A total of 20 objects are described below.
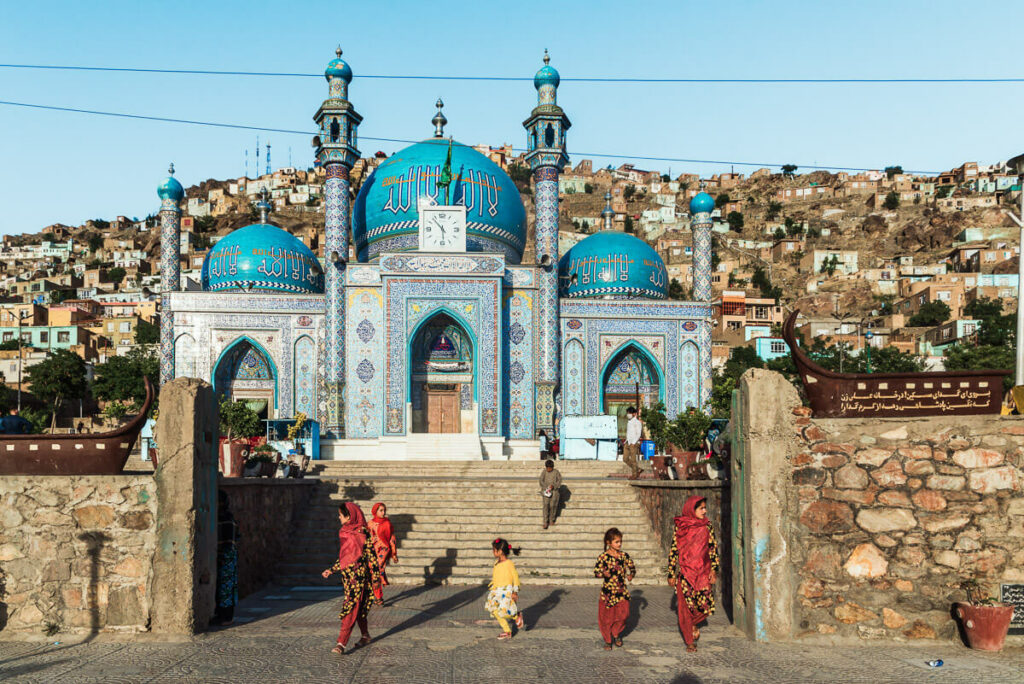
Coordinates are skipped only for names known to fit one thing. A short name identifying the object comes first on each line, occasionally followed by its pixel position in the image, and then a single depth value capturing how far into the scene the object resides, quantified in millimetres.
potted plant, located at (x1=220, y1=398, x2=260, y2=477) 23641
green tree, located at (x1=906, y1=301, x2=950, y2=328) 65706
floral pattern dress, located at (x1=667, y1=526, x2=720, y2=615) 8445
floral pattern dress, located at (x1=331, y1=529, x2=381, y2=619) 8383
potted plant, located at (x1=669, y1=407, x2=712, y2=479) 19578
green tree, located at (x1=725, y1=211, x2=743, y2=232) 111125
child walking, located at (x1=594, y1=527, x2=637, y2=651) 8531
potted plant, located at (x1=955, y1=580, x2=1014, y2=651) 8359
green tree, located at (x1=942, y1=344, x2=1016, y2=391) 36031
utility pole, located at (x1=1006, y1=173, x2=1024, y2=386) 11156
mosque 26094
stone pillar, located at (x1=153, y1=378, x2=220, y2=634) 8977
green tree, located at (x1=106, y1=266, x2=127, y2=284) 96031
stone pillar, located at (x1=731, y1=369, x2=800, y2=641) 8719
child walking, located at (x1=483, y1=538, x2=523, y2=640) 8938
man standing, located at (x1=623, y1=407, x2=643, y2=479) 18819
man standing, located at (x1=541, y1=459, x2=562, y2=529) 14867
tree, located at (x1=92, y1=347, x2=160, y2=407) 42219
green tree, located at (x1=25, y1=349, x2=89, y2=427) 44531
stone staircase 13508
